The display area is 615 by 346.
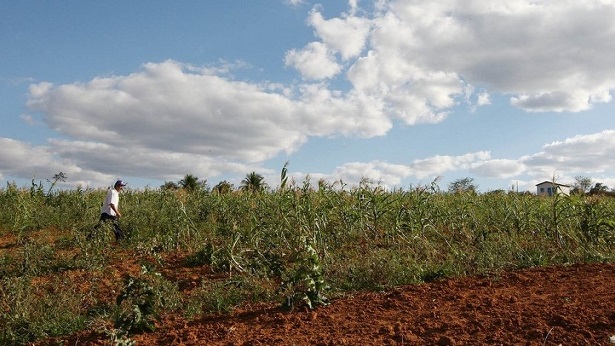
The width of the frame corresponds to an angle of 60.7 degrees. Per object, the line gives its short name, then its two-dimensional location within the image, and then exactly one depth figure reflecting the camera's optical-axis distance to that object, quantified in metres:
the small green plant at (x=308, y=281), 4.75
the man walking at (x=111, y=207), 9.86
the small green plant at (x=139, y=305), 4.50
